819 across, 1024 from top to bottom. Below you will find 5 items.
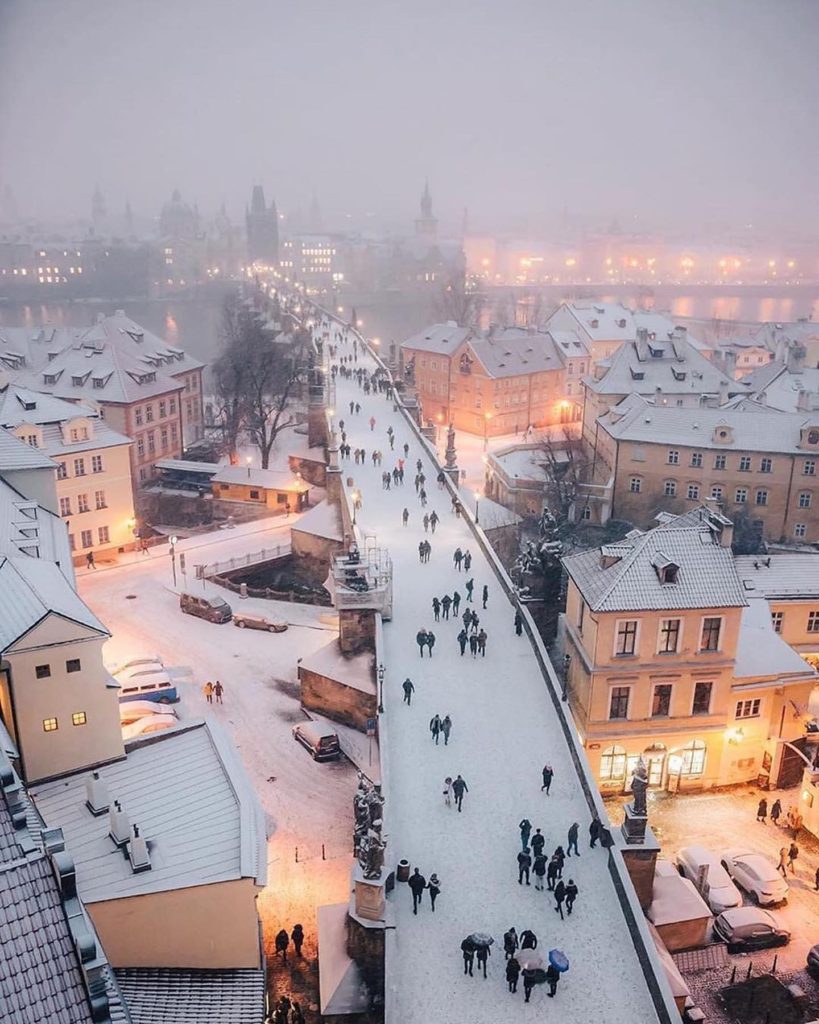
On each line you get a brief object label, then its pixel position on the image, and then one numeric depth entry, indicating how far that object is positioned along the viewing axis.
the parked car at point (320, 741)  30.02
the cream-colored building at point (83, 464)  45.84
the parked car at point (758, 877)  25.22
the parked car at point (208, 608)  39.62
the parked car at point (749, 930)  23.72
